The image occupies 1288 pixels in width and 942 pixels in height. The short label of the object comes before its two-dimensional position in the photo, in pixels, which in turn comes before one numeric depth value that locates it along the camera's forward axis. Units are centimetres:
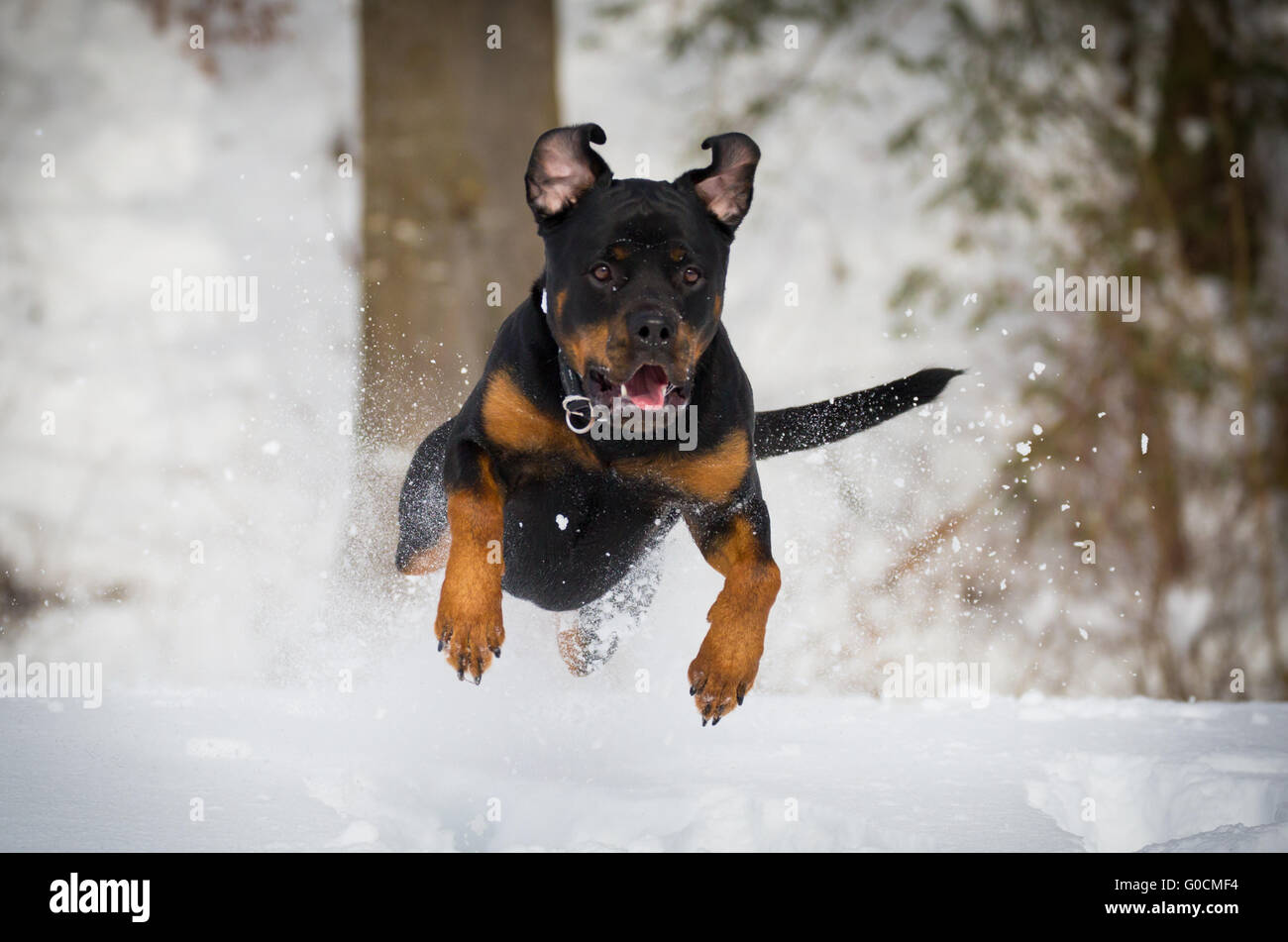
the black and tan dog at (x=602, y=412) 305
